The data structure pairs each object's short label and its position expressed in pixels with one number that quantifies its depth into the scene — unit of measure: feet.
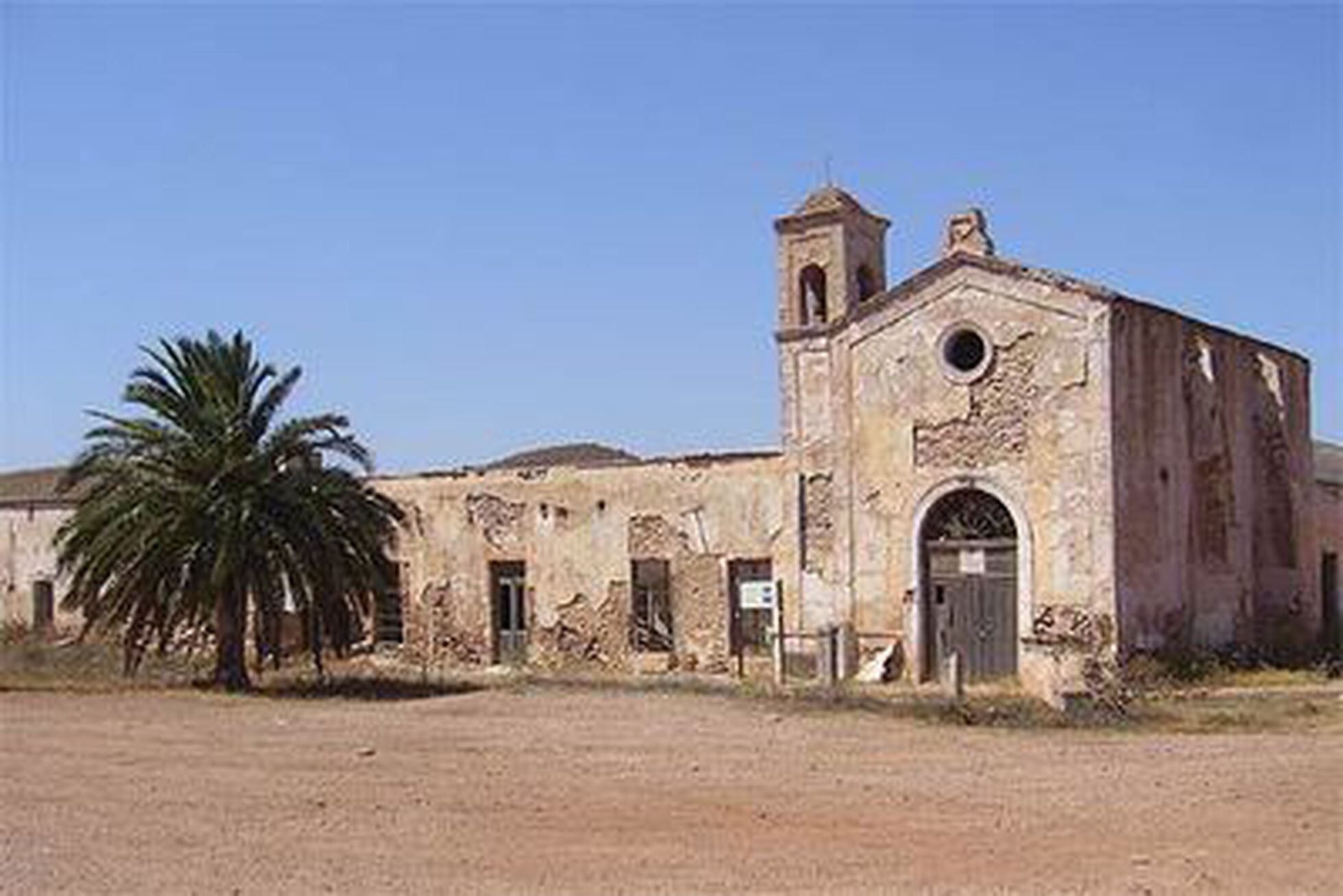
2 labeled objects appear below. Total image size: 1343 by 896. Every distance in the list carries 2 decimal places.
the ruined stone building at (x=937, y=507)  83.82
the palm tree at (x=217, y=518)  82.74
